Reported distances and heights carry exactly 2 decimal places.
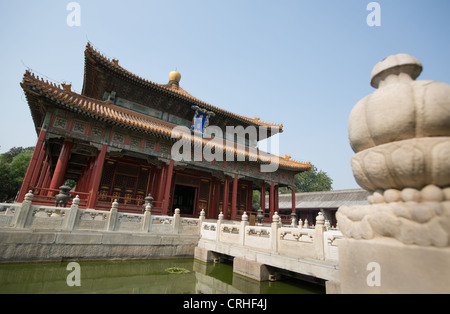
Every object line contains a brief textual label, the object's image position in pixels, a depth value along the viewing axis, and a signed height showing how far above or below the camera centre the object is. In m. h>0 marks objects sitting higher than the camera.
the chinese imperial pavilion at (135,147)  10.20 +3.57
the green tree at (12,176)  26.67 +3.73
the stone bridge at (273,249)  5.15 -0.68
